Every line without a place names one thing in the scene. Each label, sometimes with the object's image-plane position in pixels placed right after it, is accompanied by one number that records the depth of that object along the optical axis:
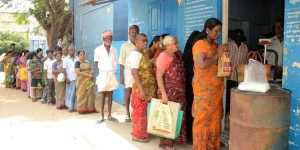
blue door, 5.67
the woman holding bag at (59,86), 7.61
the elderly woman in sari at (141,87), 4.39
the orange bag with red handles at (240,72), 3.59
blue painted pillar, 3.28
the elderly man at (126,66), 5.59
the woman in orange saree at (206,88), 3.54
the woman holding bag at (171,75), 3.94
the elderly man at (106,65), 5.78
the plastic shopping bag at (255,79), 2.88
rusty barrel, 2.79
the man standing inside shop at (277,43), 4.53
